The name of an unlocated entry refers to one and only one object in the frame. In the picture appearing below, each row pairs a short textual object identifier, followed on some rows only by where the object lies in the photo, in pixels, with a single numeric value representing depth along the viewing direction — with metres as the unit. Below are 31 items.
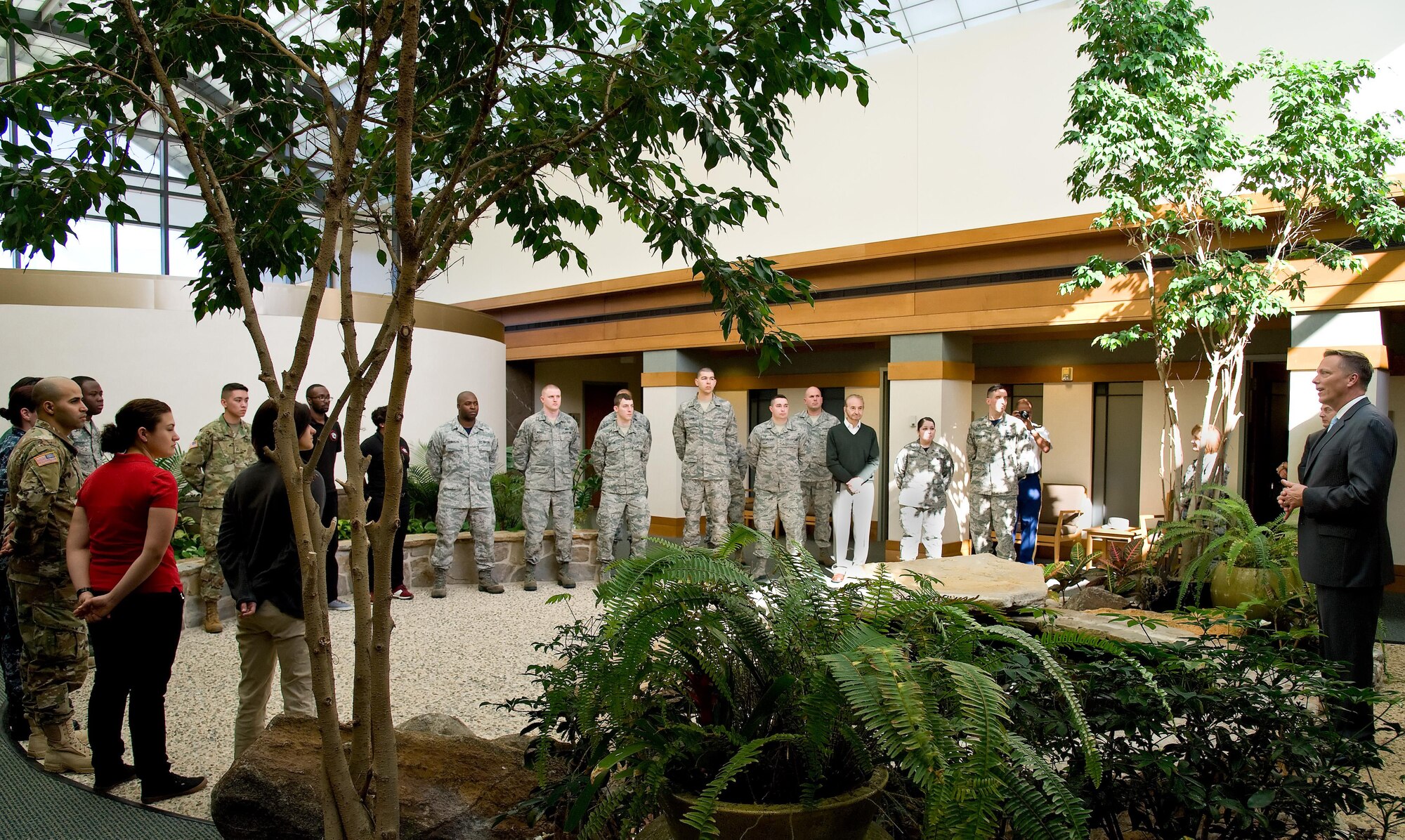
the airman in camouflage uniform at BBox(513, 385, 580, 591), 7.06
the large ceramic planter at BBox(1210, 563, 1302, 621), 4.69
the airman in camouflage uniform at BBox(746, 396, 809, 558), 7.59
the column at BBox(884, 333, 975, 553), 8.26
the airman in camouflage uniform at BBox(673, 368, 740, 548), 7.65
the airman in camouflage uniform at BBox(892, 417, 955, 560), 7.29
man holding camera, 7.38
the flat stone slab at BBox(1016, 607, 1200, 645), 3.76
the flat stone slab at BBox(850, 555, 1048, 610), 4.34
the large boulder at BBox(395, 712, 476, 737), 2.72
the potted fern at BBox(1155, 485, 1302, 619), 4.67
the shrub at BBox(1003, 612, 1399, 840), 1.85
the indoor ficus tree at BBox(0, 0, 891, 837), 1.93
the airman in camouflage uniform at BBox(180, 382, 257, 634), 5.46
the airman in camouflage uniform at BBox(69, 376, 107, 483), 5.21
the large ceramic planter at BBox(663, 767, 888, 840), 1.51
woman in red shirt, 2.86
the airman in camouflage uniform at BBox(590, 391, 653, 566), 7.23
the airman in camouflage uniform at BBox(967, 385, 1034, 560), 7.26
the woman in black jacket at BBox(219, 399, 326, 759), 2.88
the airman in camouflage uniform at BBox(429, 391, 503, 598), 6.82
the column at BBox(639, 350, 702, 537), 10.52
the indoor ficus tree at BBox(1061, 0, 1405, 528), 5.48
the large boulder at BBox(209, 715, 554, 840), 2.15
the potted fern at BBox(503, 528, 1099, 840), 1.42
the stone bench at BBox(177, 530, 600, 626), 6.98
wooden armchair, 8.66
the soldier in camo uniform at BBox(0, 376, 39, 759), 3.58
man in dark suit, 3.14
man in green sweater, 7.43
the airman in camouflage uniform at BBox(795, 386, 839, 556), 7.77
